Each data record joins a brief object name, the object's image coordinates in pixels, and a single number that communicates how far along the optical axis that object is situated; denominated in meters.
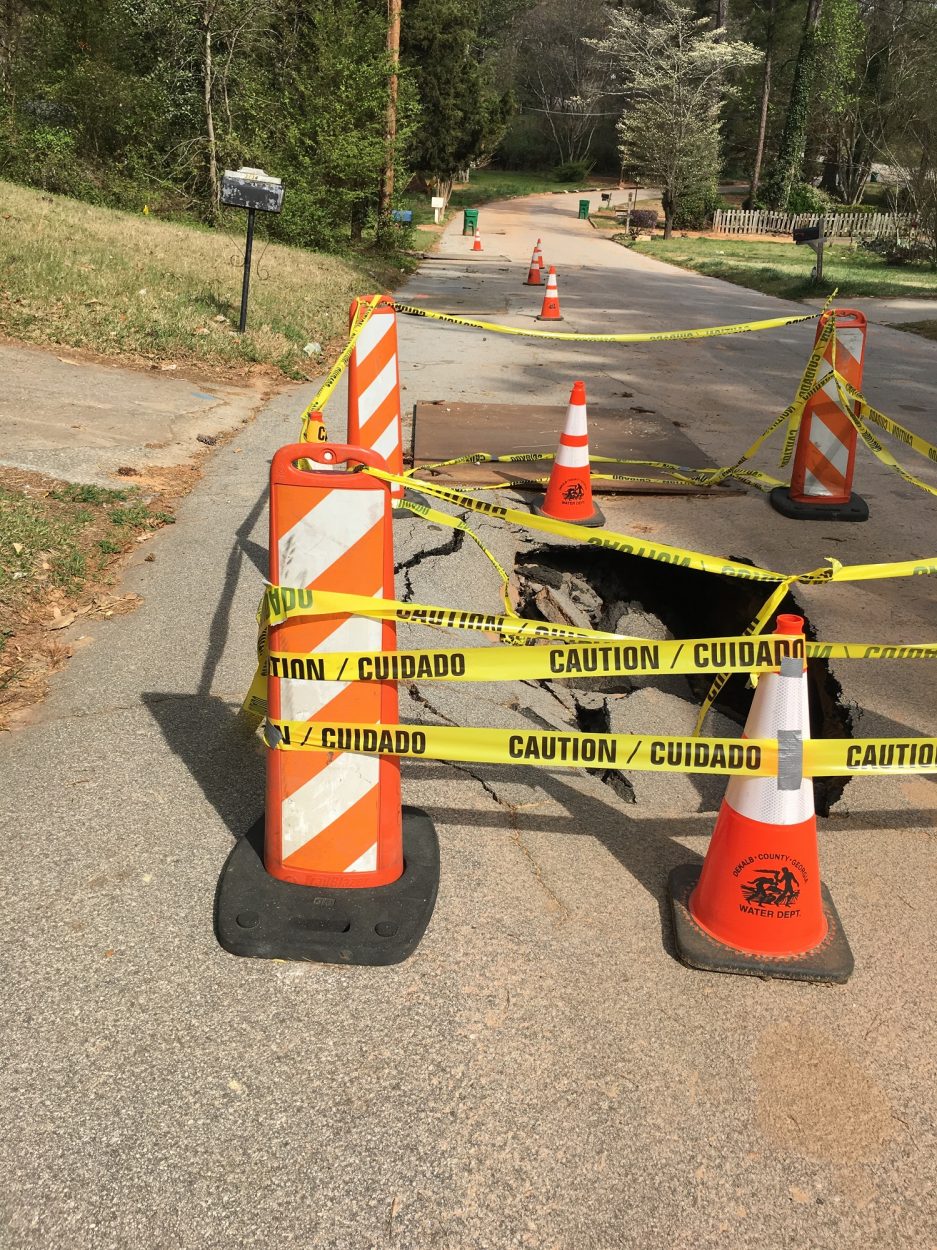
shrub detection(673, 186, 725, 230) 43.19
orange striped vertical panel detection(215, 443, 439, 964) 2.57
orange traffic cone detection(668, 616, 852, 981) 2.69
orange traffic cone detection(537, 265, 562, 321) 16.06
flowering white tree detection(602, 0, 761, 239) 42.59
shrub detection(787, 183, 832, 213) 46.03
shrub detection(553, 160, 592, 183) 68.00
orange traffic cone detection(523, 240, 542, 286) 21.77
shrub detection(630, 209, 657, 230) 43.12
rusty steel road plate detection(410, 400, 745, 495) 7.28
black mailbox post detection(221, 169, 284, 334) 9.87
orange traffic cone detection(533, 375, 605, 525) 6.16
